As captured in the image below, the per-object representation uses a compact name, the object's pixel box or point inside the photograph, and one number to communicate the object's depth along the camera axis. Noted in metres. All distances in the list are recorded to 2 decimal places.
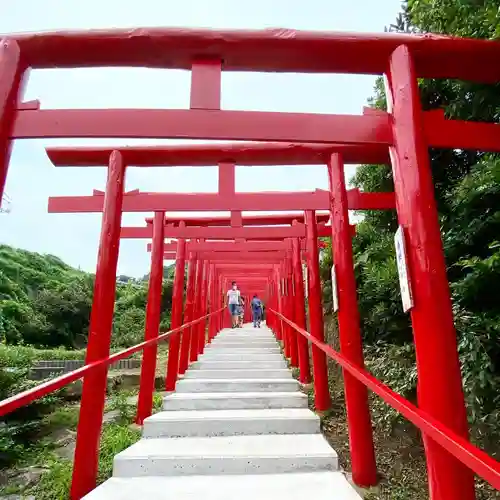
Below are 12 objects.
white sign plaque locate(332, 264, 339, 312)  3.82
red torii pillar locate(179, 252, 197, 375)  7.70
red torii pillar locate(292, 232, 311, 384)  6.89
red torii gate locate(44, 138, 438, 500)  3.48
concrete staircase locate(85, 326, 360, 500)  2.95
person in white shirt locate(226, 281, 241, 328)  14.29
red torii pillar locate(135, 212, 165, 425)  5.33
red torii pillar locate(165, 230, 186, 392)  6.93
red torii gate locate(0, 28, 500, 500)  2.87
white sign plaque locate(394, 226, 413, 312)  2.44
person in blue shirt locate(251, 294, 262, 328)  16.00
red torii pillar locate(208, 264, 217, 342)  11.87
